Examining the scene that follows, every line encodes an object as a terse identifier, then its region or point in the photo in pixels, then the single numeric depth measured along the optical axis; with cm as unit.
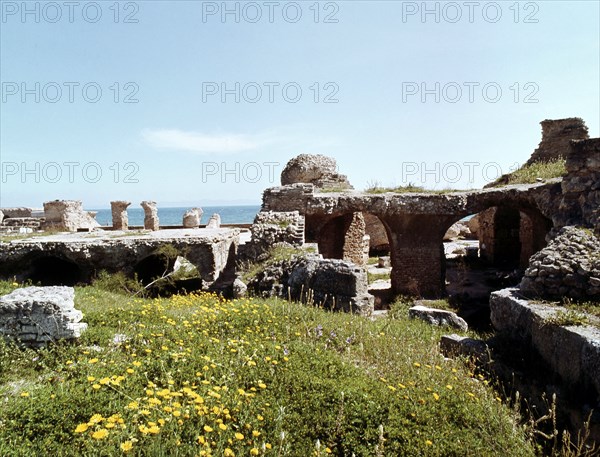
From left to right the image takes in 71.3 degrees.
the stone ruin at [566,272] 666
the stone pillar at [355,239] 1878
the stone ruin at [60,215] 2366
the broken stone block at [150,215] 2577
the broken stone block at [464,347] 643
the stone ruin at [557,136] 1731
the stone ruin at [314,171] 1934
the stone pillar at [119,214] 2479
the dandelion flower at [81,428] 323
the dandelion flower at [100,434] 310
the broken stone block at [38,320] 558
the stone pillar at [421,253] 1510
